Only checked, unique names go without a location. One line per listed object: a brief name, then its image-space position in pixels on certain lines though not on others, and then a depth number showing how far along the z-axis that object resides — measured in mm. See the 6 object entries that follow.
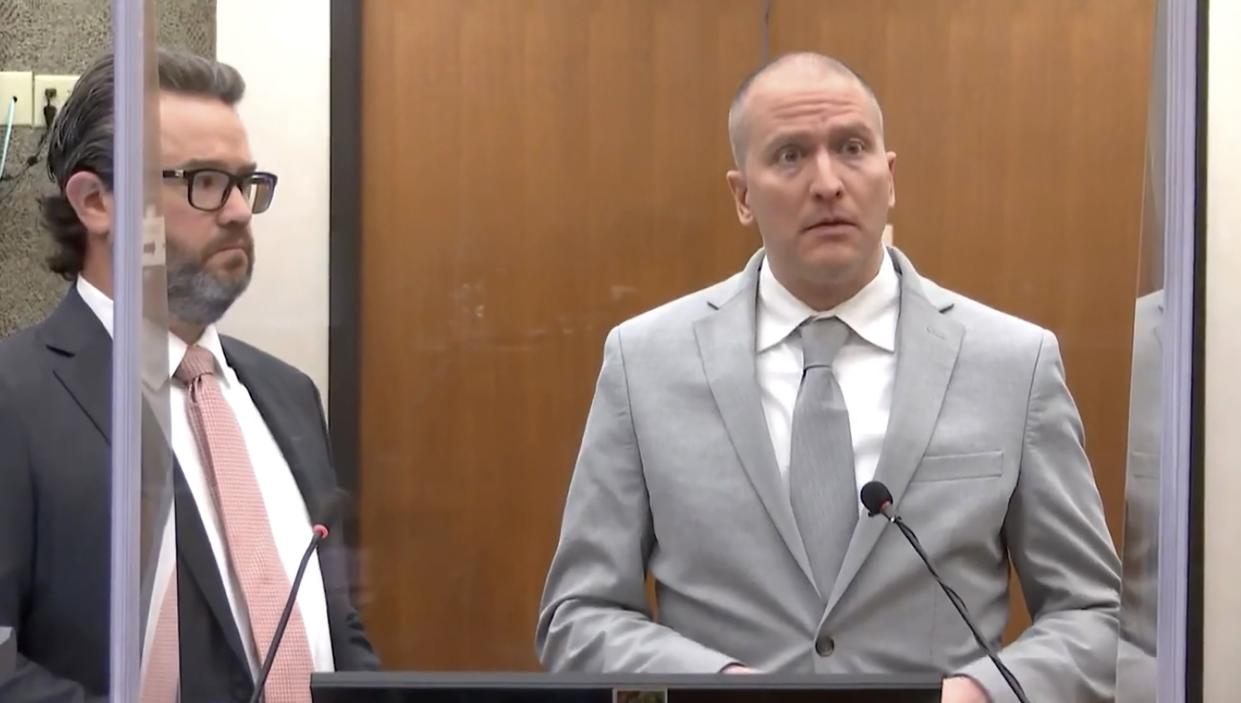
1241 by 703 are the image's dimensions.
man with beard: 5173
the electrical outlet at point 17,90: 6105
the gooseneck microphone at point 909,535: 5056
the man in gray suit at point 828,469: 5157
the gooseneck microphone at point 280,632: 5089
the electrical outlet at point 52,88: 6097
